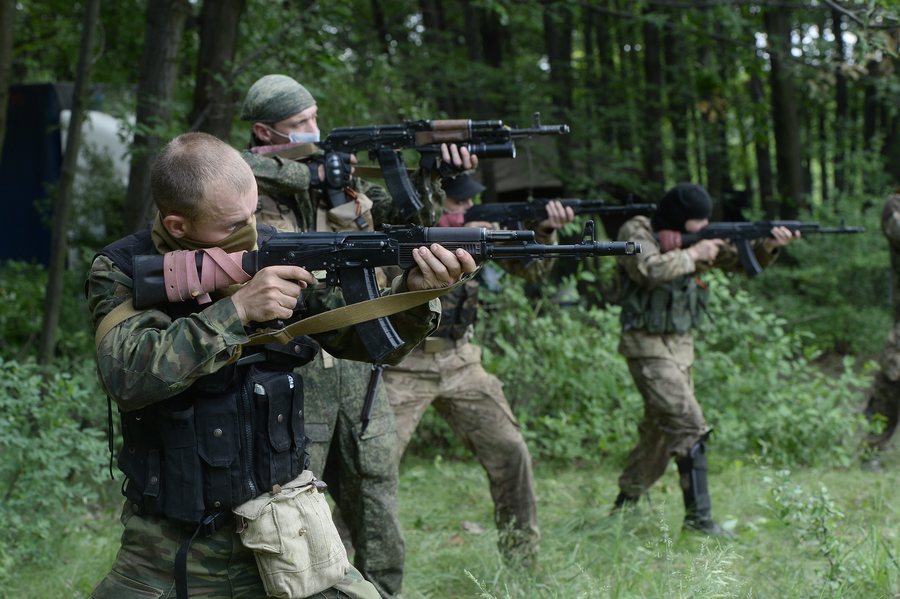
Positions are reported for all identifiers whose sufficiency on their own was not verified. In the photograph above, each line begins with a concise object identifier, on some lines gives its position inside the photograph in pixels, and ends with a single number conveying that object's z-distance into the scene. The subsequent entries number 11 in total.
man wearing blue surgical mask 3.72
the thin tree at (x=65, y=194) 6.49
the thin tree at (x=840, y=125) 15.09
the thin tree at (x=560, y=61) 12.74
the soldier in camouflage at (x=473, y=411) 4.61
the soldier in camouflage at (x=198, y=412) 2.43
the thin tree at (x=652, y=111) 12.97
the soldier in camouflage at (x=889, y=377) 7.09
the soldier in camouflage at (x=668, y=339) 5.39
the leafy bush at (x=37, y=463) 4.49
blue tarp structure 13.10
